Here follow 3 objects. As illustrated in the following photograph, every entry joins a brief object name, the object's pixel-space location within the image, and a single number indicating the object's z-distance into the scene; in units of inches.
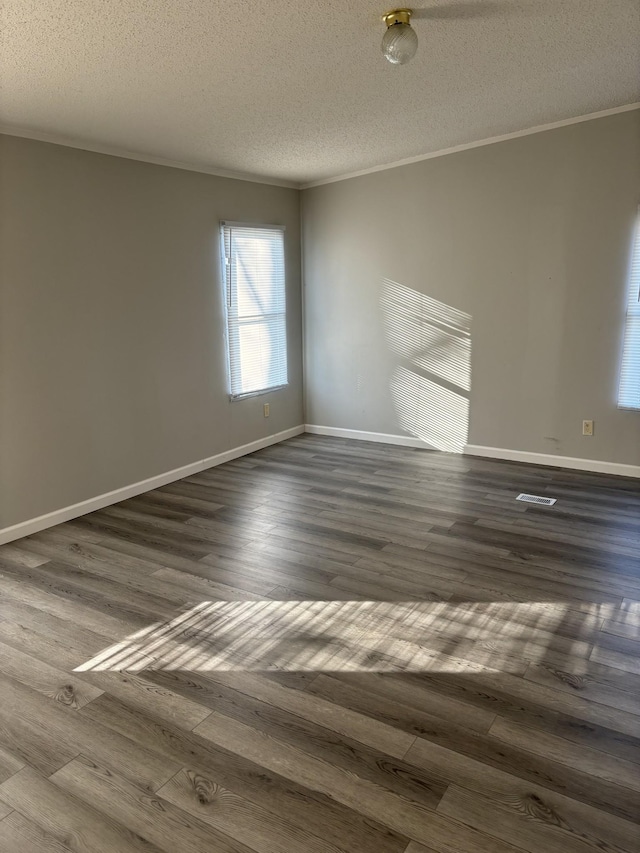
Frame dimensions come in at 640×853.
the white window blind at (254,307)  199.5
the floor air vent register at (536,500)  158.2
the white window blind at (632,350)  165.5
